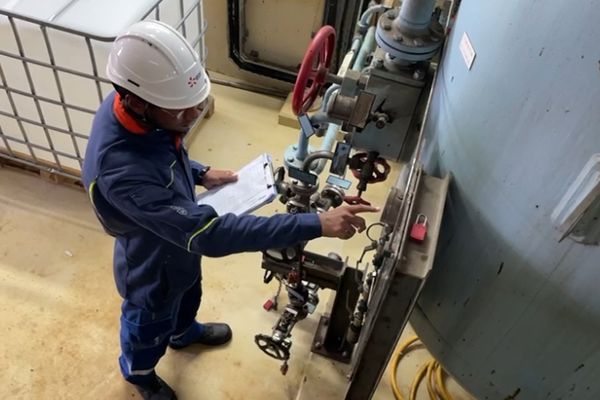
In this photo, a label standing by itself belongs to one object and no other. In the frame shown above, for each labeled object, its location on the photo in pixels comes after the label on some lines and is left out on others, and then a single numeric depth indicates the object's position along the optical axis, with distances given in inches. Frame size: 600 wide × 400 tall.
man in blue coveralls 38.2
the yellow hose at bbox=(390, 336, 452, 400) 60.1
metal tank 24.7
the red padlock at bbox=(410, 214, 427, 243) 31.7
